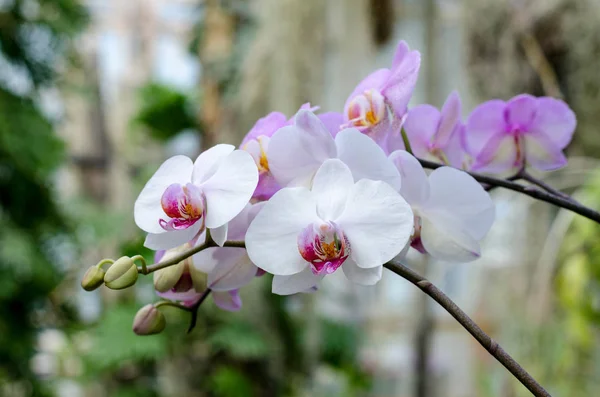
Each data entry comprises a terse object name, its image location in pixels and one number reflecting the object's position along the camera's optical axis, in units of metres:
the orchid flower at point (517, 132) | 0.90
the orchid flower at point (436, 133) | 0.87
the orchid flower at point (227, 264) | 0.79
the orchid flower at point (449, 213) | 0.80
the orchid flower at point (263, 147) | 0.80
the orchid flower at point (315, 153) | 0.76
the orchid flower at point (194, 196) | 0.76
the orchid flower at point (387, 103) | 0.81
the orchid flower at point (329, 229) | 0.74
